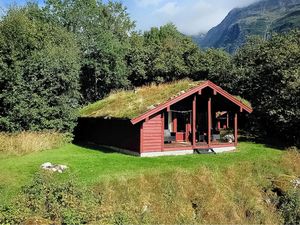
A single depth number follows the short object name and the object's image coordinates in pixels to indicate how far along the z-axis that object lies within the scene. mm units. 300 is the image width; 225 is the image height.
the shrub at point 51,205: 8427
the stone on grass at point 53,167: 12364
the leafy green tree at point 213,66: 26984
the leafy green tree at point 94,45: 31604
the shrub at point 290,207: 10917
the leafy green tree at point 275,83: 19280
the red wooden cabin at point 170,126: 15681
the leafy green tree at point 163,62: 32468
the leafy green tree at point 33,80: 17450
